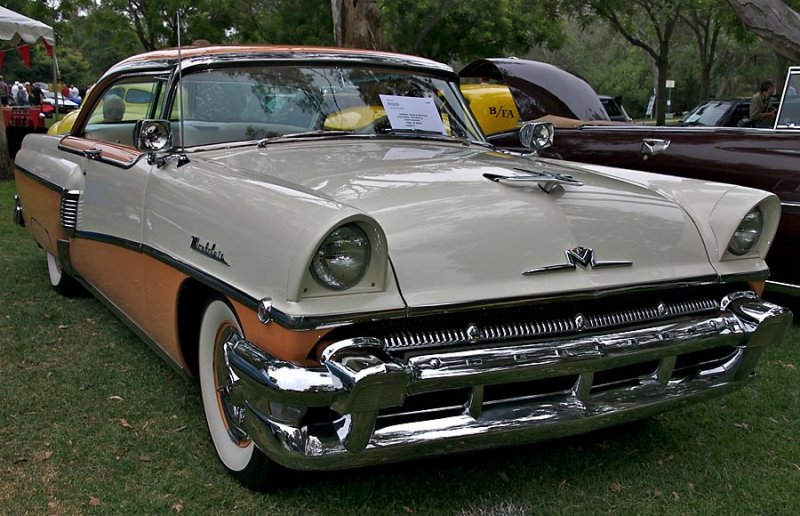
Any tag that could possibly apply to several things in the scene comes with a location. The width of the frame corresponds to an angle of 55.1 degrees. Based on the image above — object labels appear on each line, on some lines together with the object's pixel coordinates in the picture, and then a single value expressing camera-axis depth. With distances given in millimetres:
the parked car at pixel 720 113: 12351
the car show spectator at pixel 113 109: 4291
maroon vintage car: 4395
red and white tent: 11281
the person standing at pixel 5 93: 20906
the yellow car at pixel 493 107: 9172
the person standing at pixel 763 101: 9273
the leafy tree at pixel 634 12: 19562
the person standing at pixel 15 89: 27125
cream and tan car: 2119
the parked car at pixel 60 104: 29841
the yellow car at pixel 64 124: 8672
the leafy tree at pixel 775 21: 8281
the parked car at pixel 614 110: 14920
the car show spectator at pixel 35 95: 28512
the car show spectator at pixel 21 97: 25750
